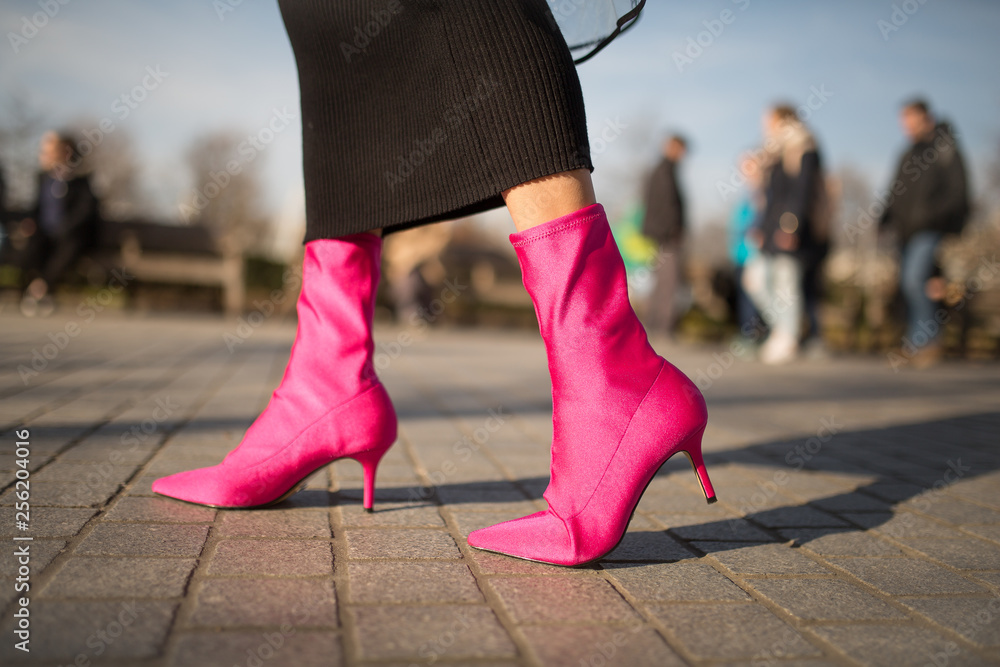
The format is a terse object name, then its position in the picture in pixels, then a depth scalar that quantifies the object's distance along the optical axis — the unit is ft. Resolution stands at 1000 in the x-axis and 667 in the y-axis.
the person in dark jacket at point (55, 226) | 33.14
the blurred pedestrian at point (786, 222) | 23.97
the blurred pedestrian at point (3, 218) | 35.17
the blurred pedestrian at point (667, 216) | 30.12
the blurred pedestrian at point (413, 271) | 40.83
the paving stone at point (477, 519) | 6.01
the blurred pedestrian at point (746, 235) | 27.63
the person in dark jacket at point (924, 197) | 23.17
